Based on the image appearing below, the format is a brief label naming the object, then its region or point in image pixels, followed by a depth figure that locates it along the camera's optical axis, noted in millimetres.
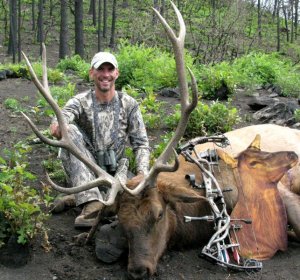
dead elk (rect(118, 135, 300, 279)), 4461
